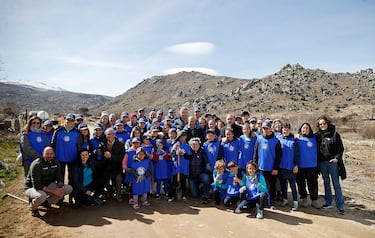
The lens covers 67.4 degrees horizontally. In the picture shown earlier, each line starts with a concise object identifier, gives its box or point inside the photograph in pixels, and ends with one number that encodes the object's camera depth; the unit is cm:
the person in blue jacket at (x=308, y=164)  711
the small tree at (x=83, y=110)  7616
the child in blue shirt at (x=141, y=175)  723
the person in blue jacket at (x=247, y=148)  764
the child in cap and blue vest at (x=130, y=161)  736
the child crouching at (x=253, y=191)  650
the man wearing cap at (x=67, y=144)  704
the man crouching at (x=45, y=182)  615
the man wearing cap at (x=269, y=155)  711
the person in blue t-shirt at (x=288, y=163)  712
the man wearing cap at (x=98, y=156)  741
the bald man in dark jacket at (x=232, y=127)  843
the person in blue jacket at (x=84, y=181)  693
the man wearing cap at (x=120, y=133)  845
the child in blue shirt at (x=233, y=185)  703
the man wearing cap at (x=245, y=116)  921
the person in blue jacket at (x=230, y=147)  777
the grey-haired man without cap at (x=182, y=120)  918
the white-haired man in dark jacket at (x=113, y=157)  738
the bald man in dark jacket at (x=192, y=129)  841
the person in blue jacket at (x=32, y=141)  670
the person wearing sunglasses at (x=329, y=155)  688
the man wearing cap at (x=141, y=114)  1040
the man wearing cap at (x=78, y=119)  895
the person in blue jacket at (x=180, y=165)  773
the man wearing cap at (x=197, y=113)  924
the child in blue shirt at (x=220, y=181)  734
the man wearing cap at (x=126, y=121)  934
